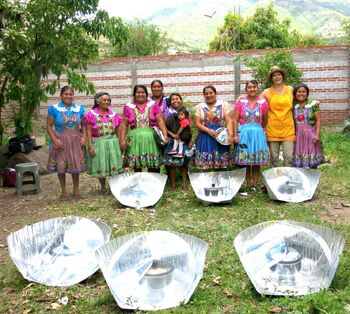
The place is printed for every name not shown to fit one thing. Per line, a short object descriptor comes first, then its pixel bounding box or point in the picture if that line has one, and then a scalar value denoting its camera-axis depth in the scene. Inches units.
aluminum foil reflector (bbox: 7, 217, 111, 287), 138.0
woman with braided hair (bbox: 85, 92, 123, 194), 219.6
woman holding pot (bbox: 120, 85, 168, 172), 222.5
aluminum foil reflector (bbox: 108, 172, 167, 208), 212.1
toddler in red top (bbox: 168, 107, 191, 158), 224.1
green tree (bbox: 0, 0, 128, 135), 239.5
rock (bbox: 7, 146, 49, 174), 293.1
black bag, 297.0
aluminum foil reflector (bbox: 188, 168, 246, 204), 210.6
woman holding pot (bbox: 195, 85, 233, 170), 220.2
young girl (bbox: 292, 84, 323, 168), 218.2
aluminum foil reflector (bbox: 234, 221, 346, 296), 122.1
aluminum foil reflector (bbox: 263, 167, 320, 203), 212.4
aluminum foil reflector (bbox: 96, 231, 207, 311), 120.0
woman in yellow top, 217.9
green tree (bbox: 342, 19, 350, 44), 482.0
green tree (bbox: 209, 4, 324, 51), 649.0
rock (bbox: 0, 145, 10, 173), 302.3
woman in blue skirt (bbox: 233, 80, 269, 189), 218.4
